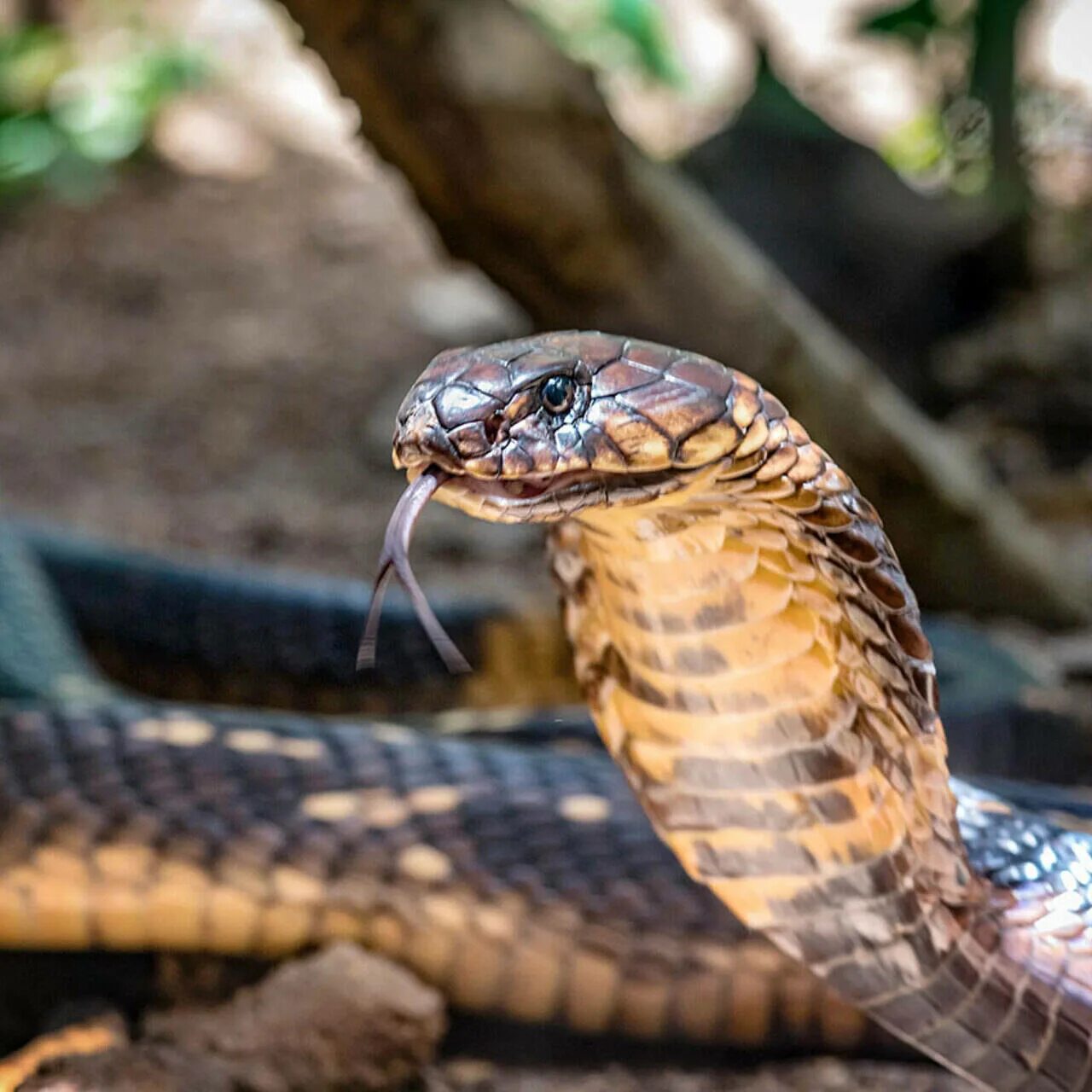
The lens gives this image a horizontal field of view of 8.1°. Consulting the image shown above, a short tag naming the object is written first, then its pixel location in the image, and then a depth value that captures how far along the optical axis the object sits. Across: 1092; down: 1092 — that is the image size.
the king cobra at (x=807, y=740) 1.16
